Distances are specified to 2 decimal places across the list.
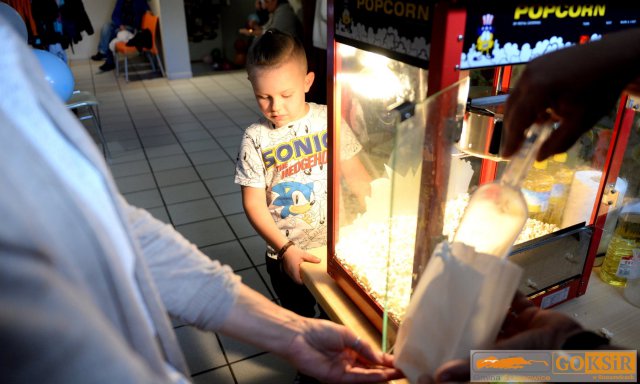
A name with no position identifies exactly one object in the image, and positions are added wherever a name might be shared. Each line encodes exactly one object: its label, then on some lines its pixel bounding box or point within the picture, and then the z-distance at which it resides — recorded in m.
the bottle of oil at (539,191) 0.92
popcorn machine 0.58
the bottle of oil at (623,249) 0.97
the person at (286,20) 3.72
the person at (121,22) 7.00
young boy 1.24
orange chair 6.50
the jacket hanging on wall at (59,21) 4.20
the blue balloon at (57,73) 2.56
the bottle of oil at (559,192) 0.96
